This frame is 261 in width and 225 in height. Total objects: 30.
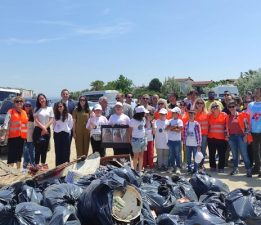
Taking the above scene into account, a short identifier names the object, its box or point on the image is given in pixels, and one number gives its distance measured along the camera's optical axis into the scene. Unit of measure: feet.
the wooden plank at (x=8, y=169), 13.07
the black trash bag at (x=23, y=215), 7.98
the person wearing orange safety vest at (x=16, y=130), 16.64
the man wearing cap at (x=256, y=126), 16.42
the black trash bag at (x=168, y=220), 8.05
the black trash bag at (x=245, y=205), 8.97
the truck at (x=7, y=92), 36.09
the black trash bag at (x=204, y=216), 7.91
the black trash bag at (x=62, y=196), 8.76
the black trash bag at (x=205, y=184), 11.07
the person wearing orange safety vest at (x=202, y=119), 17.74
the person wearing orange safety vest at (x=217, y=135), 17.44
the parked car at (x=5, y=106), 23.85
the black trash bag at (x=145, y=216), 8.30
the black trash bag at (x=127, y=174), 9.50
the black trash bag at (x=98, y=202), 7.91
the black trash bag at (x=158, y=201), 9.57
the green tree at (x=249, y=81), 91.48
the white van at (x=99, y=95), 46.49
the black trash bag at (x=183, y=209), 8.91
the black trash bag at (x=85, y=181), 10.07
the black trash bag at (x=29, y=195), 9.28
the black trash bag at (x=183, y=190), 10.47
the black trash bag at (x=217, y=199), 9.14
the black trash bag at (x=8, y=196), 8.93
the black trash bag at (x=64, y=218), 7.63
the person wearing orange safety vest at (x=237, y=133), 16.83
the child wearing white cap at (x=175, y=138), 17.30
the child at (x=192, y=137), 17.02
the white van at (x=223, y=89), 58.58
